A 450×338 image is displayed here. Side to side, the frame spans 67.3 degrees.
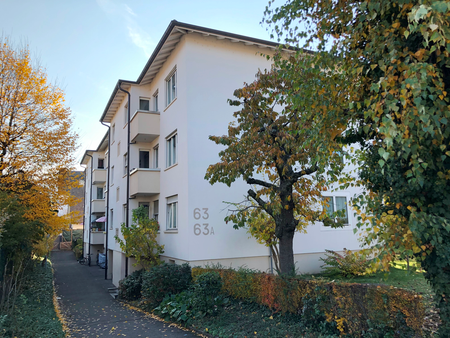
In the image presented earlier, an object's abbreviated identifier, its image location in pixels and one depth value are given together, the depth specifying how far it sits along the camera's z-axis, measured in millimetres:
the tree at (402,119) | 3439
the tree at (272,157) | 8273
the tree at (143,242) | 13711
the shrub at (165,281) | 11227
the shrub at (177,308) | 9455
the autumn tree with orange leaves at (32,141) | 13266
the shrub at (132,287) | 14470
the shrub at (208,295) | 9188
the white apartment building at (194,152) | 12531
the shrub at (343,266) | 12523
